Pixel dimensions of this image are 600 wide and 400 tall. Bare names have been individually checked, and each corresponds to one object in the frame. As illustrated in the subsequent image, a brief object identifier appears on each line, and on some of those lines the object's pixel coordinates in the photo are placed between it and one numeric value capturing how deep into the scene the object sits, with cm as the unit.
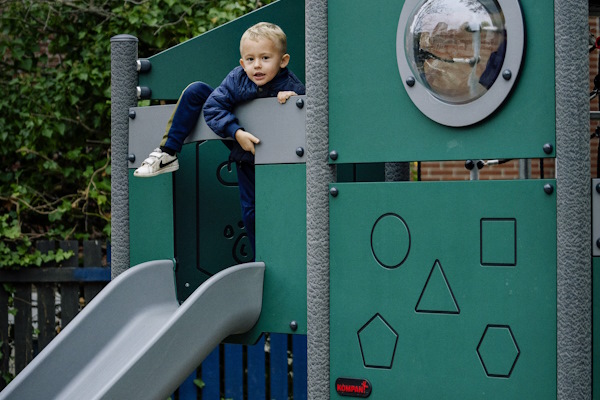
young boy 513
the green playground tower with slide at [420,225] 406
